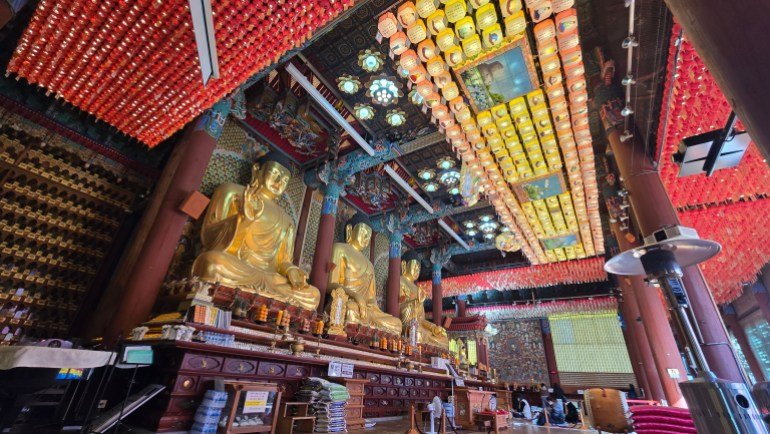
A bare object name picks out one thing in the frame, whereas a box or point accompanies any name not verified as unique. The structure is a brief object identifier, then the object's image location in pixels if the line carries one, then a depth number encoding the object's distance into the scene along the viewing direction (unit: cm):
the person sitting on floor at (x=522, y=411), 1039
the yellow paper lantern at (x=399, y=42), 439
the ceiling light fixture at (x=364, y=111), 808
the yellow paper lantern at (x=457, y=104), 529
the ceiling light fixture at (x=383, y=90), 747
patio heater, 144
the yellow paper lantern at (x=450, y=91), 507
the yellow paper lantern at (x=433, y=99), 519
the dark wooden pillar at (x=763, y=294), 960
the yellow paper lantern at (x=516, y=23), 409
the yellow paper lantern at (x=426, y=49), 454
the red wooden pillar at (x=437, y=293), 1358
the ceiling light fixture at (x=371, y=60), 692
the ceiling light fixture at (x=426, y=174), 1055
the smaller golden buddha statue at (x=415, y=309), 1111
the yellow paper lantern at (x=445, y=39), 439
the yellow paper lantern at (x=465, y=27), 425
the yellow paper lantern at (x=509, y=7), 396
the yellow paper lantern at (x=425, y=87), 502
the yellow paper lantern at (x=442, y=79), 489
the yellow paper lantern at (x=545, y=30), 422
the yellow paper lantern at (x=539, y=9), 388
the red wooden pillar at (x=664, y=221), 366
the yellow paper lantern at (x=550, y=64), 456
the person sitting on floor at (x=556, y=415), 978
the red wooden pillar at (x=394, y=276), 1152
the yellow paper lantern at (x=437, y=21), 423
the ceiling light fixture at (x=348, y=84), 745
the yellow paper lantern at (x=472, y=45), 439
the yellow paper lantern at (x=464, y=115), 544
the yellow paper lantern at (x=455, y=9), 409
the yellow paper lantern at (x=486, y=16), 410
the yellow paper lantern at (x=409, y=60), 464
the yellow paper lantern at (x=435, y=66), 472
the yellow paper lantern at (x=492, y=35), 426
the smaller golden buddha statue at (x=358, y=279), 883
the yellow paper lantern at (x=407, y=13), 416
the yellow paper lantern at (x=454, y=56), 457
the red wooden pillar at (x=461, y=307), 1739
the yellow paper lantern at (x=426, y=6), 411
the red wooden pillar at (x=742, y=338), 1156
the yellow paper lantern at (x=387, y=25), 425
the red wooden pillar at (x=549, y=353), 1609
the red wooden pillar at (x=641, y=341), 911
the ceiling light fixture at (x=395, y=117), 827
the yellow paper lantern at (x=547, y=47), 437
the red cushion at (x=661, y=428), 233
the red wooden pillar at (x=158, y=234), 486
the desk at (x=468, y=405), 560
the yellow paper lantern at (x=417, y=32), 432
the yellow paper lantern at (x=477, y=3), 395
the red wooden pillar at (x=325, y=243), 842
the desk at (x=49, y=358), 262
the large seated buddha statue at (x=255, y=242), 598
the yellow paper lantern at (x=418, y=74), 482
